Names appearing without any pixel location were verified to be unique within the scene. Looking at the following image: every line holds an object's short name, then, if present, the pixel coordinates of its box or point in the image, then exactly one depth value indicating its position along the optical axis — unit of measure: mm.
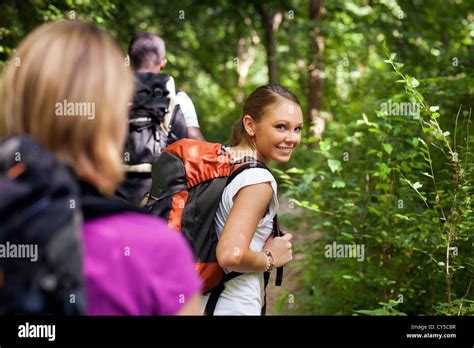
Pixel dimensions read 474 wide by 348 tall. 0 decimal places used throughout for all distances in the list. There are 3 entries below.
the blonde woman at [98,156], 1289
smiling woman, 2307
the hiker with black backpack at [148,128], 3797
